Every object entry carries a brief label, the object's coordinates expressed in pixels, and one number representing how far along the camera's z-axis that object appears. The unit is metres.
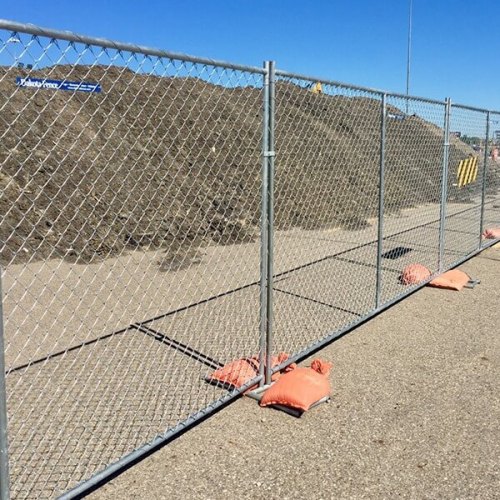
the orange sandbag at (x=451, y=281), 6.58
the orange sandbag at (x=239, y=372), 3.84
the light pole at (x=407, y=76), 25.60
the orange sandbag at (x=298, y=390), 3.53
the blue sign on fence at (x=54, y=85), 2.17
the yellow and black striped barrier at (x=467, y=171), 6.91
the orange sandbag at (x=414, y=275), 6.61
